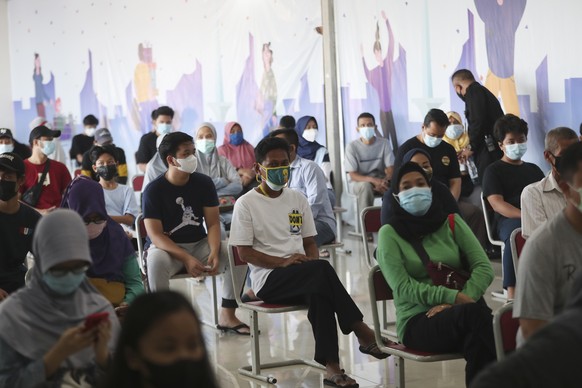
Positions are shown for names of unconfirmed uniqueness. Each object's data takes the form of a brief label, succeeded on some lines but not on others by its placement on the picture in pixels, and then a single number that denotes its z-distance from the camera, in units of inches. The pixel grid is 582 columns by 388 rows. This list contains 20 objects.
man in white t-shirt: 195.8
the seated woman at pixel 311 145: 399.5
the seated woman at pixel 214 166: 324.5
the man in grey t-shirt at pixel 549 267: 118.0
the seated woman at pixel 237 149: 391.2
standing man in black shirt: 319.3
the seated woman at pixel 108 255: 180.1
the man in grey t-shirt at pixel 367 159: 389.1
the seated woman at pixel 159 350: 85.9
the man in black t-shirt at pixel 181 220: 233.1
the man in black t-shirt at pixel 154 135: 417.4
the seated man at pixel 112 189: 284.5
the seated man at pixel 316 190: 286.4
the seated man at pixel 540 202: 204.5
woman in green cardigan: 155.1
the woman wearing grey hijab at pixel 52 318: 111.6
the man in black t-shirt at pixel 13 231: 189.3
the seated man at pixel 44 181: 304.5
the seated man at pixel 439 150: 312.5
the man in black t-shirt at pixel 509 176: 260.4
